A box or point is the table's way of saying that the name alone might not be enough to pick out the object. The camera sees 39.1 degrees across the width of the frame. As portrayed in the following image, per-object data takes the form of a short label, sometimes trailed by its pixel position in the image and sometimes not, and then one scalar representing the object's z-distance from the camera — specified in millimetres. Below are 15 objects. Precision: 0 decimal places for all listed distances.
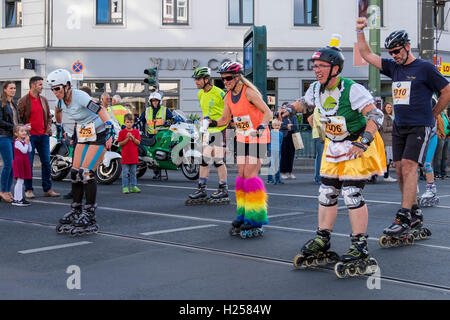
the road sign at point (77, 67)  20969
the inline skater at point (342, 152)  5238
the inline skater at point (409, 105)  6695
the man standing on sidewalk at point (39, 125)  11273
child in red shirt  12297
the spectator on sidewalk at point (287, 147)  15445
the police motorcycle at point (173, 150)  14820
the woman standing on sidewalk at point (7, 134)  10352
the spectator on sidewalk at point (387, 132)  15734
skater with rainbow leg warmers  7074
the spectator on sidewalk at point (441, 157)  16625
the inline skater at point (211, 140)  9984
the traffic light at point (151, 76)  20188
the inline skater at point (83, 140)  7488
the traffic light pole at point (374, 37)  17125
